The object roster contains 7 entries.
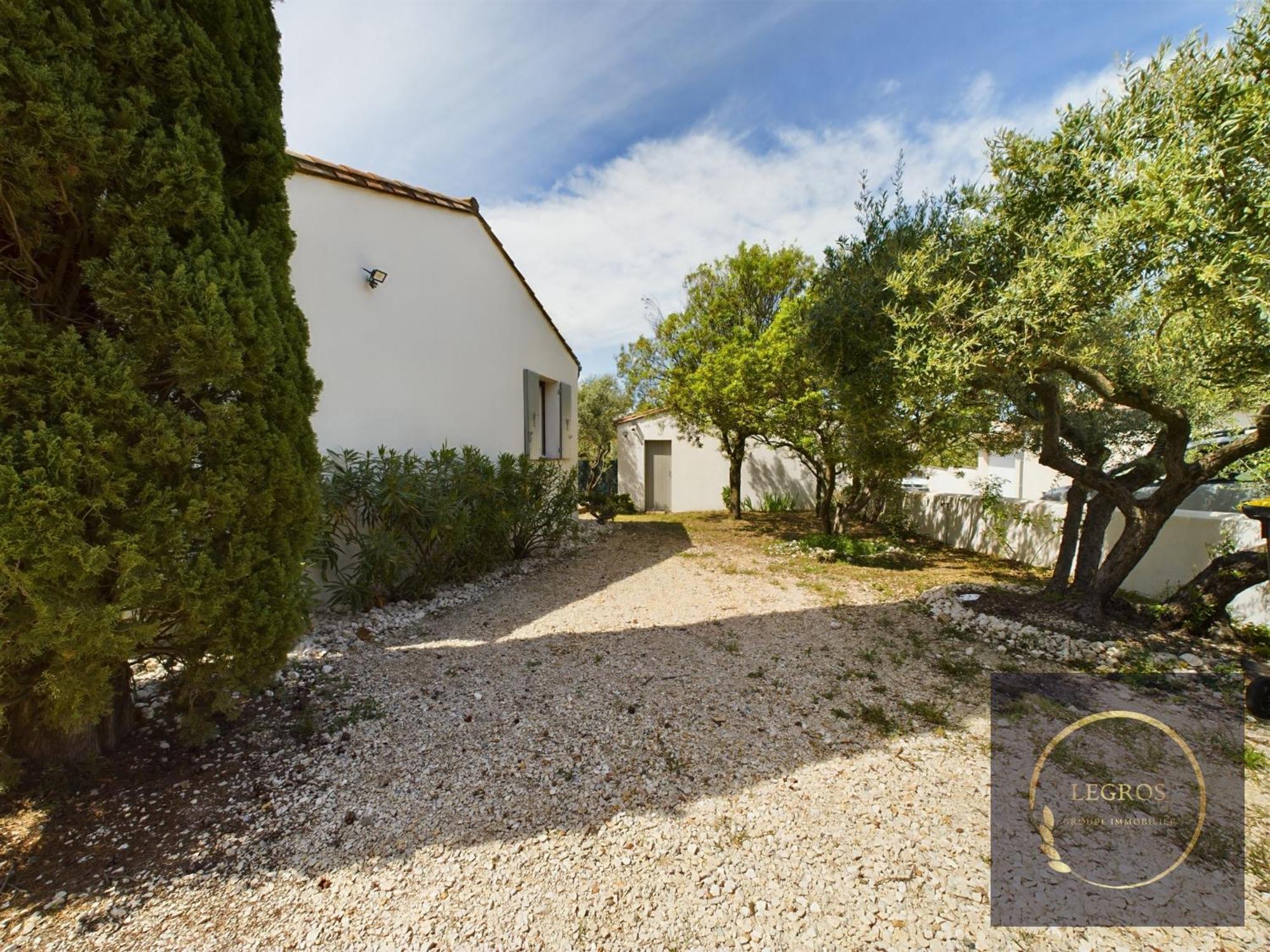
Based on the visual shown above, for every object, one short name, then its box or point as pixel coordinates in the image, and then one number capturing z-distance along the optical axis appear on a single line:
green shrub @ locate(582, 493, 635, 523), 13.55
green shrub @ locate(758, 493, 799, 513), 15.98
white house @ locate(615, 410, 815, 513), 16.36
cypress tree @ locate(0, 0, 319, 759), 2.09
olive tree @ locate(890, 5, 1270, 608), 3.42
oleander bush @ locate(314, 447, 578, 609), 5.54
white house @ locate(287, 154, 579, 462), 5.68
